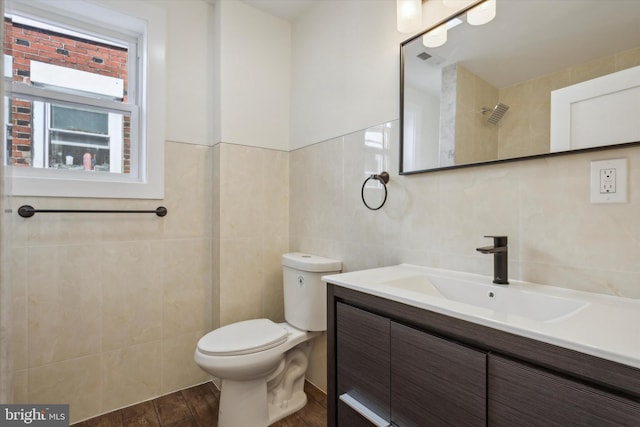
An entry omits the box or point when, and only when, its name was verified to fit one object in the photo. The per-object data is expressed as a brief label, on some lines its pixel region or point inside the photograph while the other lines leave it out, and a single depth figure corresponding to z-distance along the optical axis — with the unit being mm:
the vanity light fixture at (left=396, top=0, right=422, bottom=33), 1303
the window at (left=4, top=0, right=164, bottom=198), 1589
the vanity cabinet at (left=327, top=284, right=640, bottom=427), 559
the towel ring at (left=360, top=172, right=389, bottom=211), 1482
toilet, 1447
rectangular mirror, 877
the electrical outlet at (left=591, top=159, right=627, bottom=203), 850
